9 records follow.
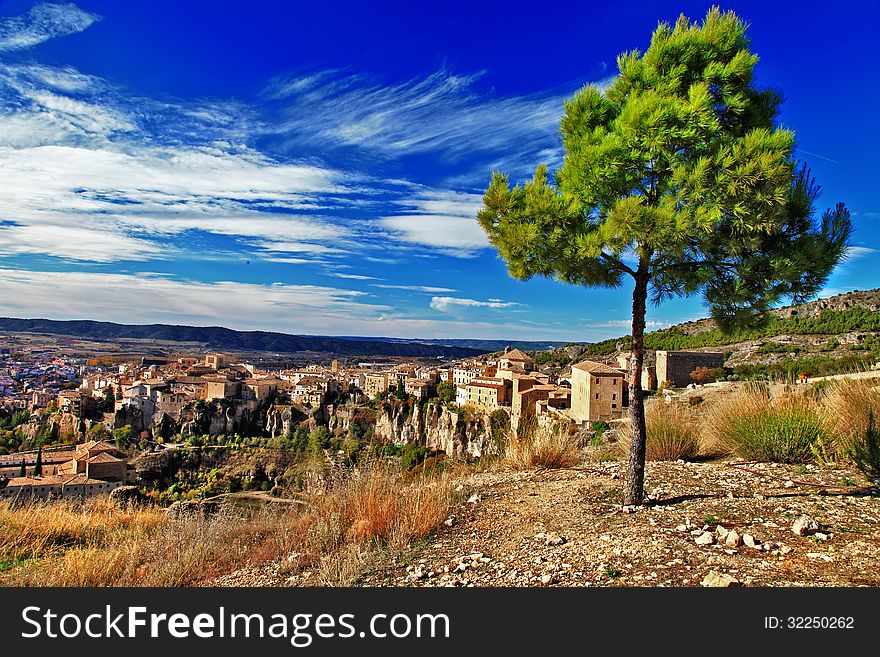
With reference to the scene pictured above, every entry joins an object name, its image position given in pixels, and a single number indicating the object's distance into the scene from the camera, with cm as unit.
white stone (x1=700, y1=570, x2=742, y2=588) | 277
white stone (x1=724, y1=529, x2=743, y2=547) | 350
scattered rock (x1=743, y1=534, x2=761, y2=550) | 344
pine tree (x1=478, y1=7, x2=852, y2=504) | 389
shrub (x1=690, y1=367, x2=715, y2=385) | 3444
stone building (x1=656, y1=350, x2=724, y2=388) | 3638
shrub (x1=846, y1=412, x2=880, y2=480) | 522
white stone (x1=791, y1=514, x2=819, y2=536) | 368
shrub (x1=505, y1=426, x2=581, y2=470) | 743
